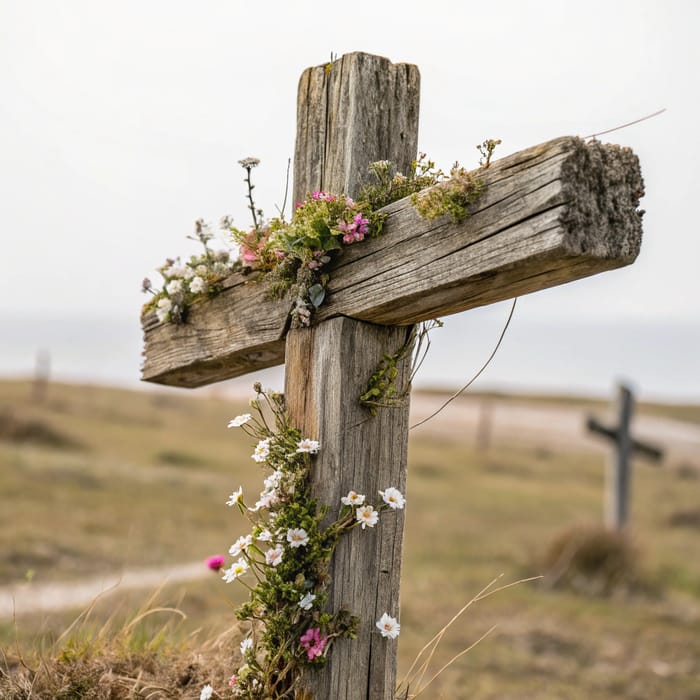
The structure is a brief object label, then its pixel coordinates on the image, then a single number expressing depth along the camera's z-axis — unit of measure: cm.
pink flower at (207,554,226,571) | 345
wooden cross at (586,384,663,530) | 1120
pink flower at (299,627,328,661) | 252
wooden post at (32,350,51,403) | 2553
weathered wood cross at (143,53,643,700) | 210
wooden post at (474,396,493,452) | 2765
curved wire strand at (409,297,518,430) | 257
